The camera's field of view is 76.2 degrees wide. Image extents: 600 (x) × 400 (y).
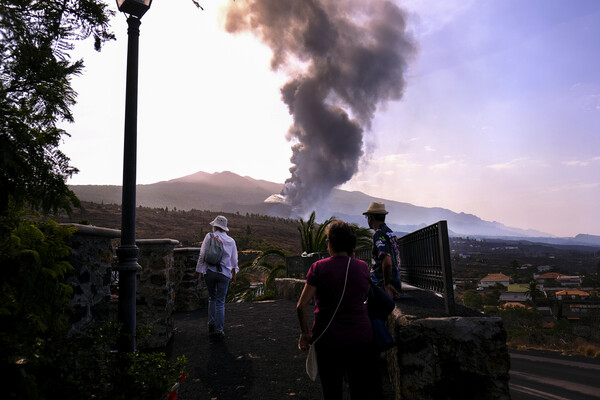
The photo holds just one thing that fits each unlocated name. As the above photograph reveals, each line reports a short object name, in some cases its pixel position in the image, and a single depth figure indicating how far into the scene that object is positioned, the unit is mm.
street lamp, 3404
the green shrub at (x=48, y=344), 2275
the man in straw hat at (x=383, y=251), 3861
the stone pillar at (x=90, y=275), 3533
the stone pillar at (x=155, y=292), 5953
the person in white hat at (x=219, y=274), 6246
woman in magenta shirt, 2654
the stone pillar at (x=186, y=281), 9797
